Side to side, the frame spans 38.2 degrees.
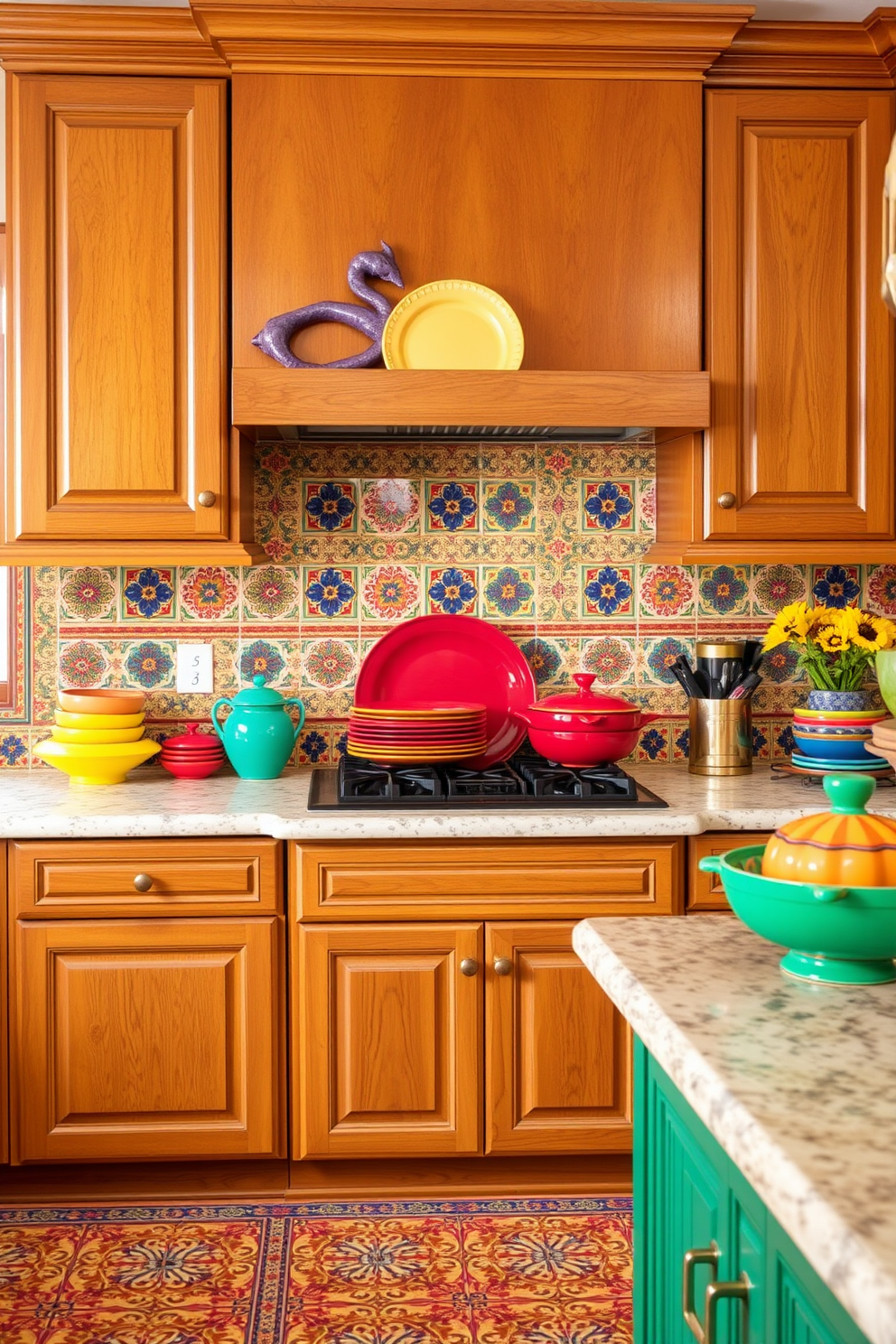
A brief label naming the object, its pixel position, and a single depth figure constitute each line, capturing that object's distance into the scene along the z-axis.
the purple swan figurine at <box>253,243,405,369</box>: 2.83
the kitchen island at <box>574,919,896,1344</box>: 0.85
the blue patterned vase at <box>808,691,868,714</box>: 3.06
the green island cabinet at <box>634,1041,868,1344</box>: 1.02
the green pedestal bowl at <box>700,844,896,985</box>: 1.21
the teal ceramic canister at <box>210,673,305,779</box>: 3.02
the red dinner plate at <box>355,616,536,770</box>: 3.26
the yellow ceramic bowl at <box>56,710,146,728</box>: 3.02
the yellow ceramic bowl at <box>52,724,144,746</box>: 3.01
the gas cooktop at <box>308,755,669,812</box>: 2.73
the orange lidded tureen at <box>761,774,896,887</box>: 1.23
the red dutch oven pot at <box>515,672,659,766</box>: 2.88
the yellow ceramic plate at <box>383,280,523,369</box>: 2.88
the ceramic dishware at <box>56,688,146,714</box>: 3.01
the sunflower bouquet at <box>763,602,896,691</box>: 3.11
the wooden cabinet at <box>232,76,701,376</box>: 2.85
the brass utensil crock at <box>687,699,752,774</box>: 3.13
